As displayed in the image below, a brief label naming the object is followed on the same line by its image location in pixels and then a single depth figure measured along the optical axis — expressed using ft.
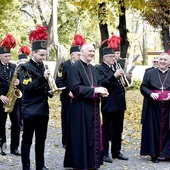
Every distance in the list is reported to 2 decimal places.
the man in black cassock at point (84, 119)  25.07
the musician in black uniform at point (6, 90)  28.45
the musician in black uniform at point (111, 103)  28.94
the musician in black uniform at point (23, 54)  37.29
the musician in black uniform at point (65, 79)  31.58
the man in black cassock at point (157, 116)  29.50
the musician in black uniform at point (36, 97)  23.73
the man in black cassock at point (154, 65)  36.31
